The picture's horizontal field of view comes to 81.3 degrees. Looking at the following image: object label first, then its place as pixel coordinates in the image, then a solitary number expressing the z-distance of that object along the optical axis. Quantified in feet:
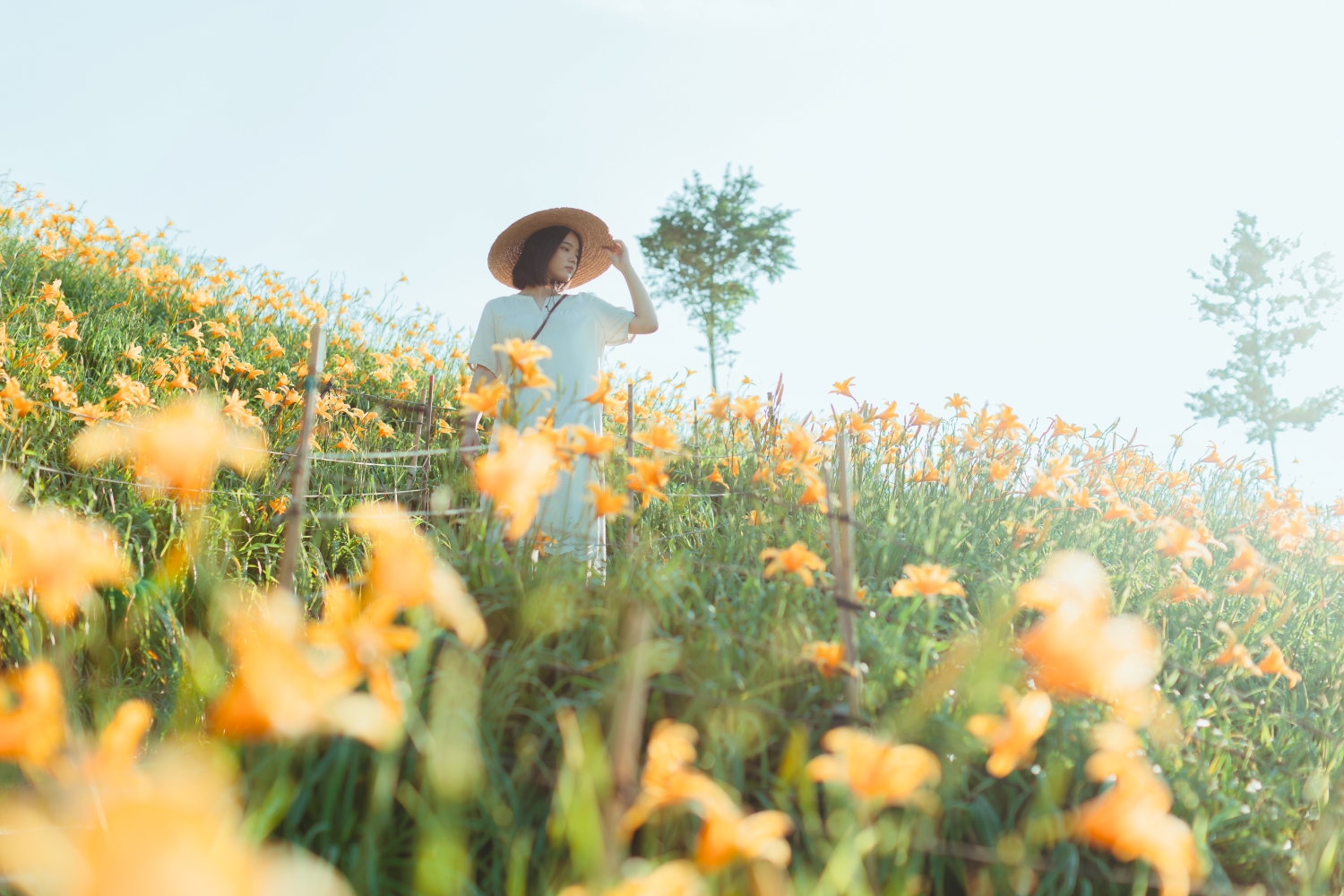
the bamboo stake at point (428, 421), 14.39
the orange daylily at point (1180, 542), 7.18
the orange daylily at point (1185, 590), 7.74
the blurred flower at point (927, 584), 5.40
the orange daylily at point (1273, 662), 6.79
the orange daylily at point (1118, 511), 8.06
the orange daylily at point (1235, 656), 6.44
